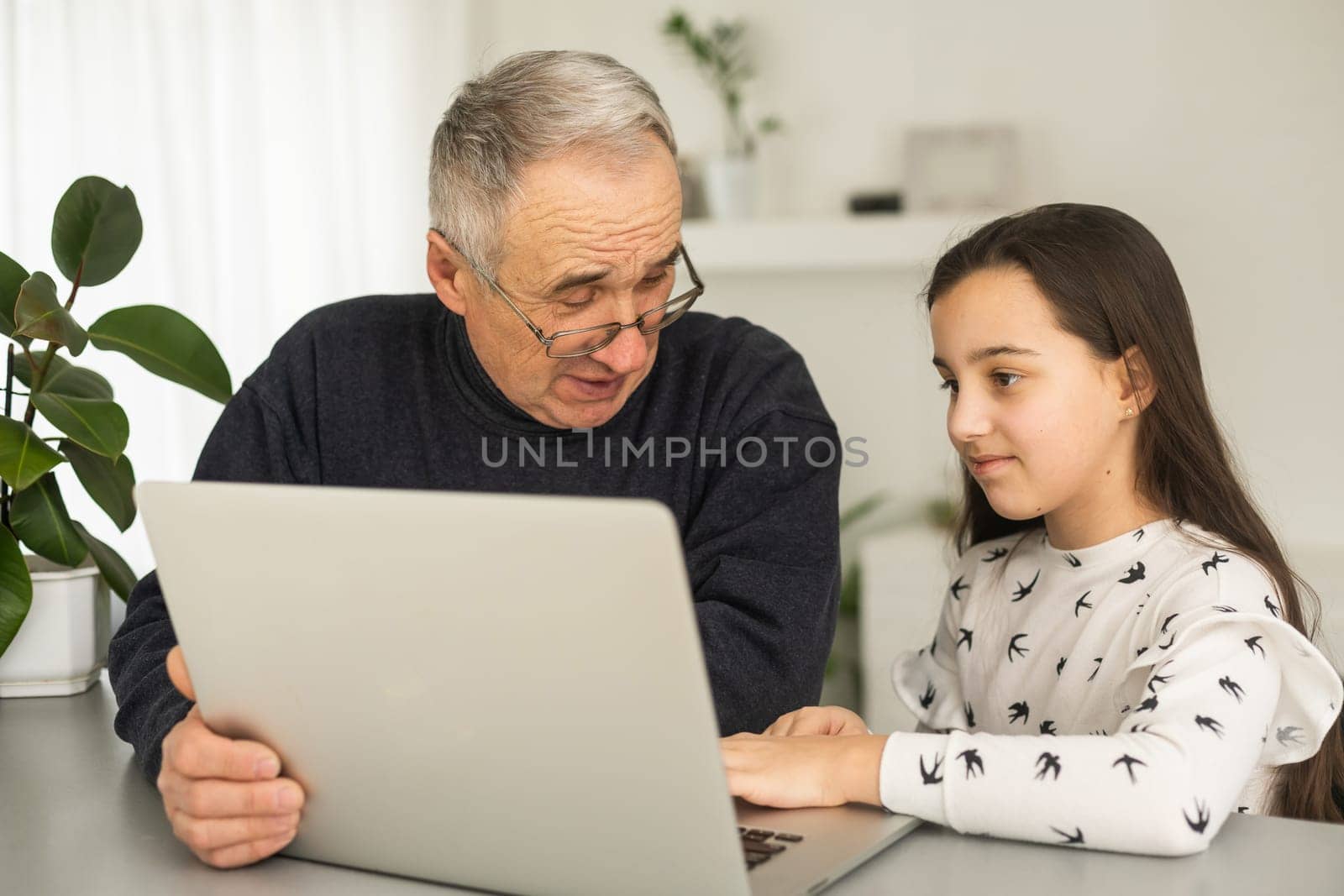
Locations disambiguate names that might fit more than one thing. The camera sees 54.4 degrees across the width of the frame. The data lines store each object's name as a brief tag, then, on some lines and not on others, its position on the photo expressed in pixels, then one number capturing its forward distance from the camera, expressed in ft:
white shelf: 10.54
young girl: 3.45
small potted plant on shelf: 11.18
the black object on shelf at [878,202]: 10.88
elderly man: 4.49
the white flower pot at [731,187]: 11.16
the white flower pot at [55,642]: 5.21
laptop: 2.38
